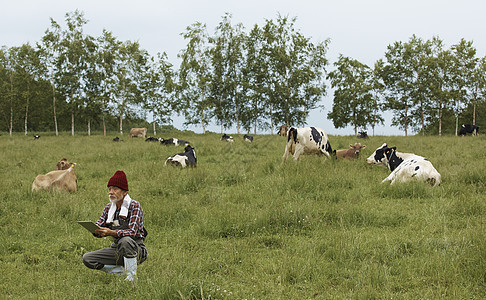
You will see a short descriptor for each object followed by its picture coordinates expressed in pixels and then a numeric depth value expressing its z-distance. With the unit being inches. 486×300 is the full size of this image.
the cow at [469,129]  1299.7
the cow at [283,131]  1113.1
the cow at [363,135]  1032.7
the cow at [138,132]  1427.0
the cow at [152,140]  1003.9
